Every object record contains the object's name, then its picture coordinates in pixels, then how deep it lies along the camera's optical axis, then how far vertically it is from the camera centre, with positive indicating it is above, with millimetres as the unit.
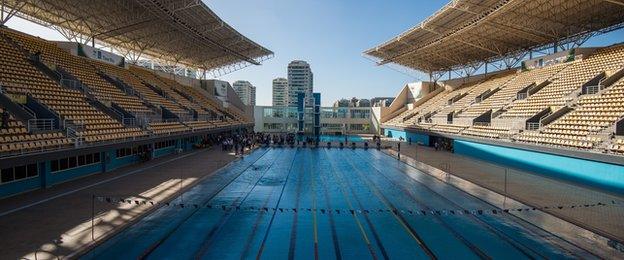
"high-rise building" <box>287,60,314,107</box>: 197250 +25454
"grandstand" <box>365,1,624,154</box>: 23156 +5076
